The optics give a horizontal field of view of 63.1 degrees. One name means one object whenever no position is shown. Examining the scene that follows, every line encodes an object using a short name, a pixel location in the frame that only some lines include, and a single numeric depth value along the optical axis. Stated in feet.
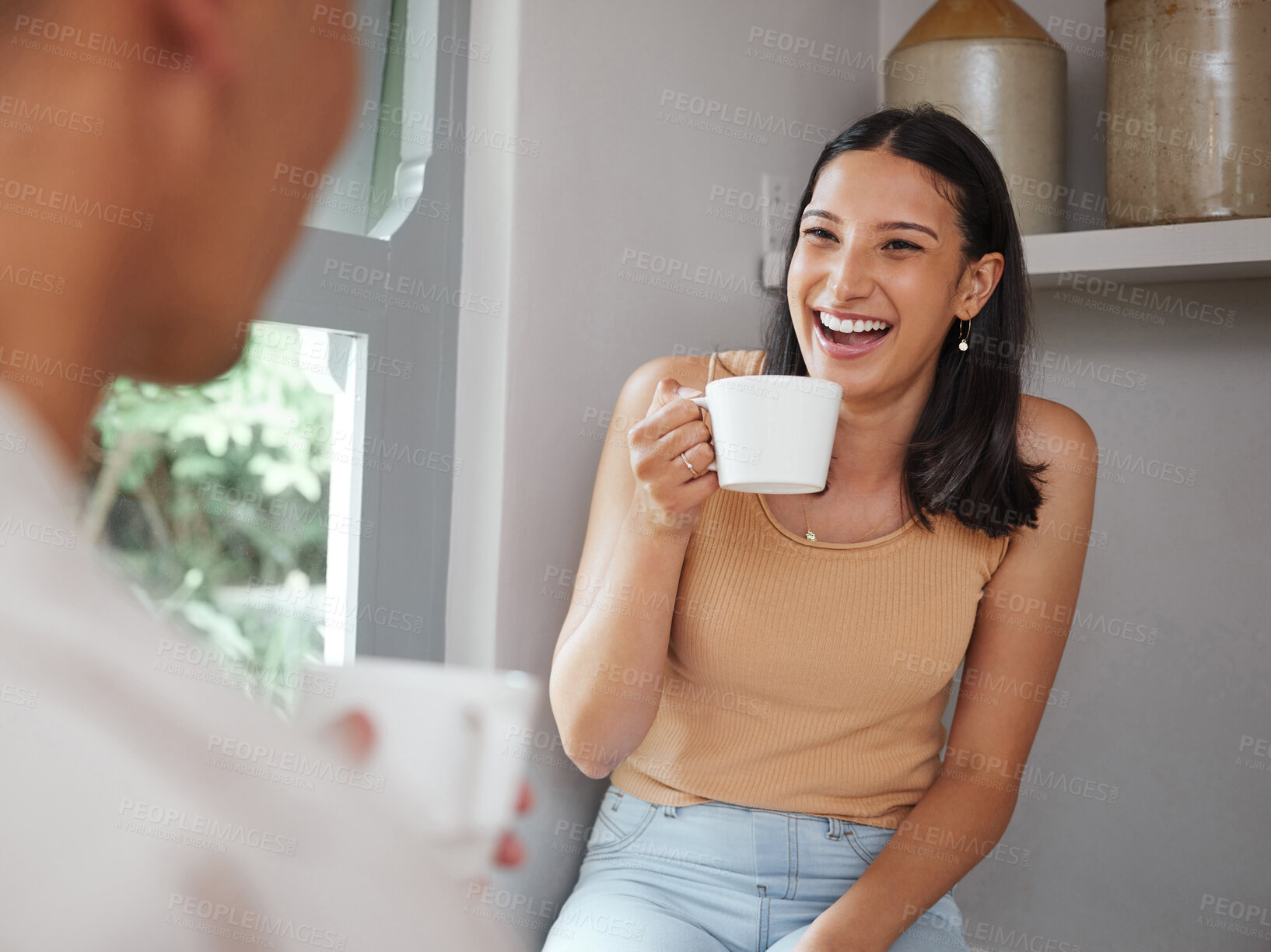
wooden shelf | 3.86
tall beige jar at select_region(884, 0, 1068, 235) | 4.35
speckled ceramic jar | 3.86
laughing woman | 3.19
